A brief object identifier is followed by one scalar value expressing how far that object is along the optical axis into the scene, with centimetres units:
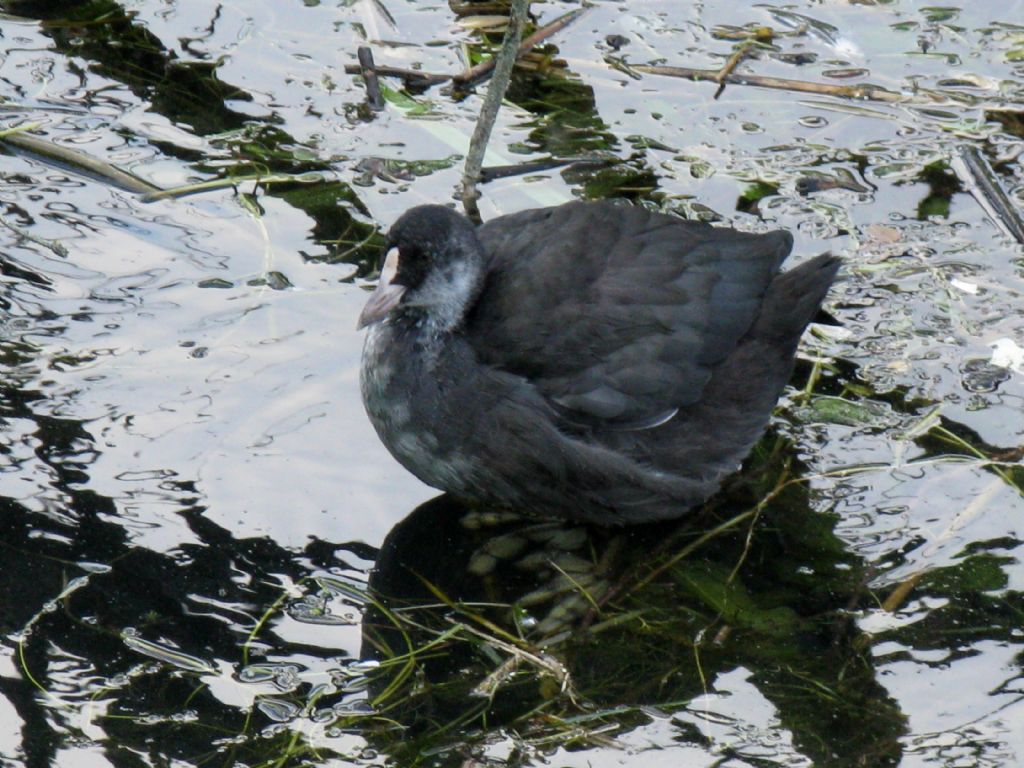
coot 880
